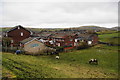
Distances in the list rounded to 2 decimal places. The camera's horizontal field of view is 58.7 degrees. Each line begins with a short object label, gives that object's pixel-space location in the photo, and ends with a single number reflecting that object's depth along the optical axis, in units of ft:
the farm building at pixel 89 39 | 171.22
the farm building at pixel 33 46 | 97.64
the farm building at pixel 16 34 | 120.78
